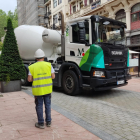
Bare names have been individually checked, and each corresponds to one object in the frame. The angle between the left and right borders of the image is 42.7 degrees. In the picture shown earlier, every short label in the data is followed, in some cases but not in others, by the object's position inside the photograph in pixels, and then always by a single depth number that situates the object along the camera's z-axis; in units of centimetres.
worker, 358
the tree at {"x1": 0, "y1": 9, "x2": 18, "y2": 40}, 4912
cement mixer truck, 595
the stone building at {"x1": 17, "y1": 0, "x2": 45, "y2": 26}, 3712
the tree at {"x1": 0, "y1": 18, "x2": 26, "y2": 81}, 752
